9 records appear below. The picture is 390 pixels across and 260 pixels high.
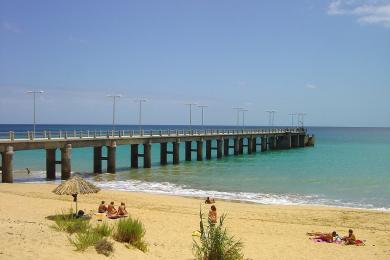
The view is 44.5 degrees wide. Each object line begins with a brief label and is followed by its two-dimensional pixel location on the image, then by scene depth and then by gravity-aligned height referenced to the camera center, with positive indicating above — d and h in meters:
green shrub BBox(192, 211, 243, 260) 9.77 -2.52
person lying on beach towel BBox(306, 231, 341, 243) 15.21 -3.63
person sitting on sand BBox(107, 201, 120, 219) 17.06 -3.18
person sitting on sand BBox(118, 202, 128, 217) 17.27 -3.17
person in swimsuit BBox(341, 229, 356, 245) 15.05 -3.59
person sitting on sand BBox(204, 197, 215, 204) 22.38 -3.58
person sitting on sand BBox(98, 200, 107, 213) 17.72 -3.15
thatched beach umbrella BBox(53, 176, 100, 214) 15.65 -2.09
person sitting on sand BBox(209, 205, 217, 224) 16.62 -3.14
